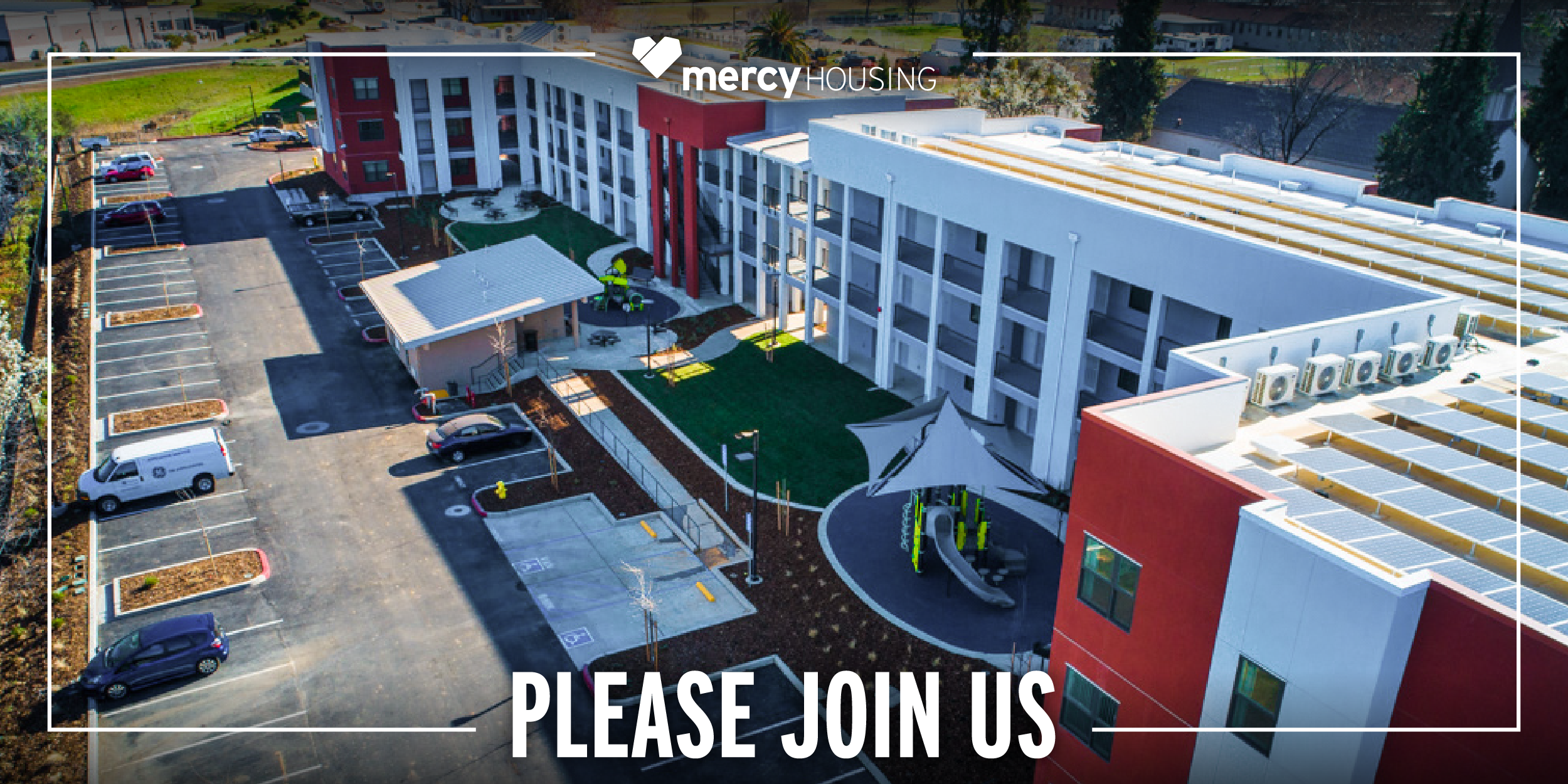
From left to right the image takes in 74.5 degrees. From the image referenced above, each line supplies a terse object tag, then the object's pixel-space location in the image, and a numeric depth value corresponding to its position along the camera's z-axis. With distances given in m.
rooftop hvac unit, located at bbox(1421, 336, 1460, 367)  22.47
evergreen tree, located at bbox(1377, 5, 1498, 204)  48.72
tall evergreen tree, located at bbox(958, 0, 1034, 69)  85.00
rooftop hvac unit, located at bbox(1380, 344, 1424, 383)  22.05
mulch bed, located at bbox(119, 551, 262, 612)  29.81
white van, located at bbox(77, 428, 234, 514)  33.88
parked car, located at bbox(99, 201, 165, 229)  64.75
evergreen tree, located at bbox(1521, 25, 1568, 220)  49.00
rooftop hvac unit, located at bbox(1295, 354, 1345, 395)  21.44
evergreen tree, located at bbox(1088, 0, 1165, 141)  61.69
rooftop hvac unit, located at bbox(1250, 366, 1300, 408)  20.88
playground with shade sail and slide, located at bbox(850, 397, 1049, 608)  30.02
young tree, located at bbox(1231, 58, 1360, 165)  66.38
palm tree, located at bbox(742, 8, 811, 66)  84.94
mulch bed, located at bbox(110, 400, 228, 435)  39.84
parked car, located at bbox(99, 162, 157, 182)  74.25
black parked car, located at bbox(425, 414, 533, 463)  37.91
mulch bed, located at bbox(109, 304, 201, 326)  50.09
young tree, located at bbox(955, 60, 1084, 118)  64.25
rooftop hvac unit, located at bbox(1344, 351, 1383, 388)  21.75
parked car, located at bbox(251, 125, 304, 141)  88.06
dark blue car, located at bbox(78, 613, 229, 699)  25.80
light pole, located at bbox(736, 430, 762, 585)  30.81
